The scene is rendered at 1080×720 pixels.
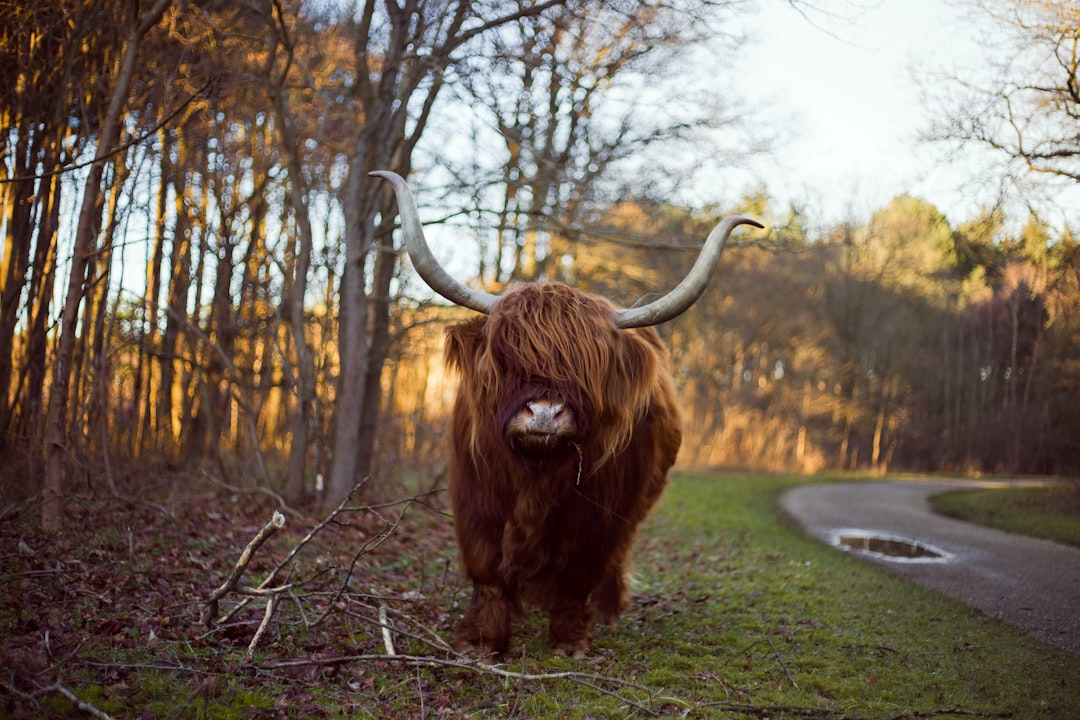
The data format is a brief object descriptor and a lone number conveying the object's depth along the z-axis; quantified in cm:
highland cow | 384
